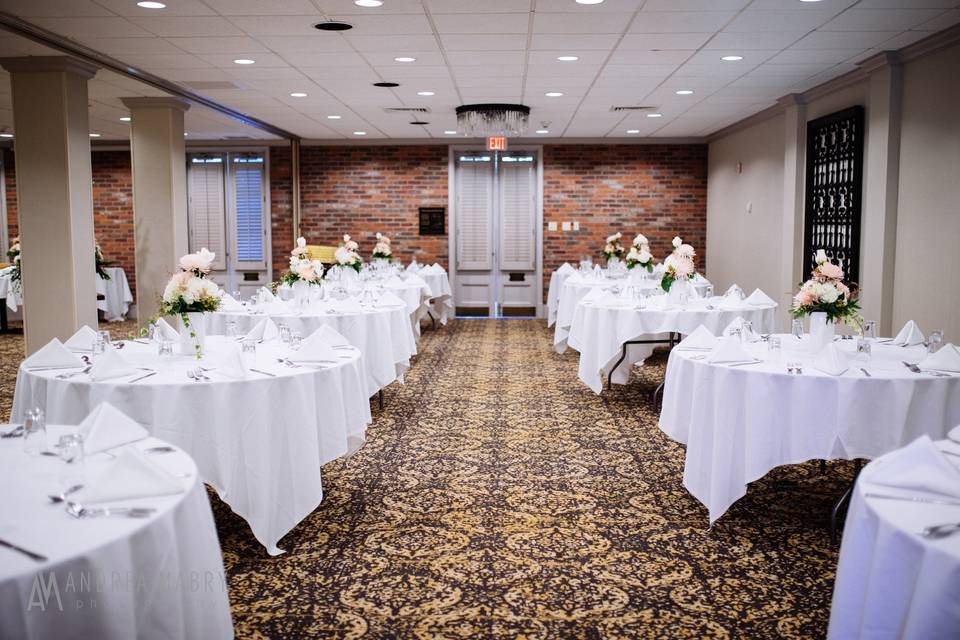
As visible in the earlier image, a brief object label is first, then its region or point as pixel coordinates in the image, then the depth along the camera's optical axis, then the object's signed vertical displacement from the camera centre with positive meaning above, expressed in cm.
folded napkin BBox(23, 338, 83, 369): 354 -53
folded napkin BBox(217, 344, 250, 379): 336 -54
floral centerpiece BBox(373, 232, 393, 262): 1147 -17
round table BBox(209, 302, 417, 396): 585 -65
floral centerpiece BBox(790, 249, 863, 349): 394 -32
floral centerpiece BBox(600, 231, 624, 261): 1048 -14
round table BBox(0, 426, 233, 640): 149 -67
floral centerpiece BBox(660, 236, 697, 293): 620 -22
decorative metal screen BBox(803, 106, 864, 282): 796 +53
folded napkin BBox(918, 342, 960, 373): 351 -54
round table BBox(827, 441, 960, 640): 160 -73
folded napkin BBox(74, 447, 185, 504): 179 -56
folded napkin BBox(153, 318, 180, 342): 412 -49
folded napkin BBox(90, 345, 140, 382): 334 -54
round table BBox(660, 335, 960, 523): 342 -77
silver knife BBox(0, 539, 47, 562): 151 -60
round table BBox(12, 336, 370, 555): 327 -76
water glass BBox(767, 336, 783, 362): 394 -54
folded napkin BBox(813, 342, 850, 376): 350 -55
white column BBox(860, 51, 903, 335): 711 +49
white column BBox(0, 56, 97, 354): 691 +40
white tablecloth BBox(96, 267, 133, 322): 1290 -94
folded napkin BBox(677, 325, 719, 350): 420 -54
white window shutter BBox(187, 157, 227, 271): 1400 +58
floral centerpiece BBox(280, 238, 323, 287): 604 -25
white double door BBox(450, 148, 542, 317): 1373 +13
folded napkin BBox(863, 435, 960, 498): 186 -56
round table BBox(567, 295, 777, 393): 611 -65
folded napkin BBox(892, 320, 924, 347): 424 -52
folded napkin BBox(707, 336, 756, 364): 373 -54
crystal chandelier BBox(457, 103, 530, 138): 982 +149
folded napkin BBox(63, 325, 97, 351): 404 -52
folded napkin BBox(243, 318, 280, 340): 435 -51
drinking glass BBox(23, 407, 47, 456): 229 -56
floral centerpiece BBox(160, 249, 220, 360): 379 -28
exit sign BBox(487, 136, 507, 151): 1298 +156
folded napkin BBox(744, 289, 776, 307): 662 -50
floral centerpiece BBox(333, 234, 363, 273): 798 -21
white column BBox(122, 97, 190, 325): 897 +59
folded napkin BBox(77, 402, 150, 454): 220 -54
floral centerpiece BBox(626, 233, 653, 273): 802 -19
